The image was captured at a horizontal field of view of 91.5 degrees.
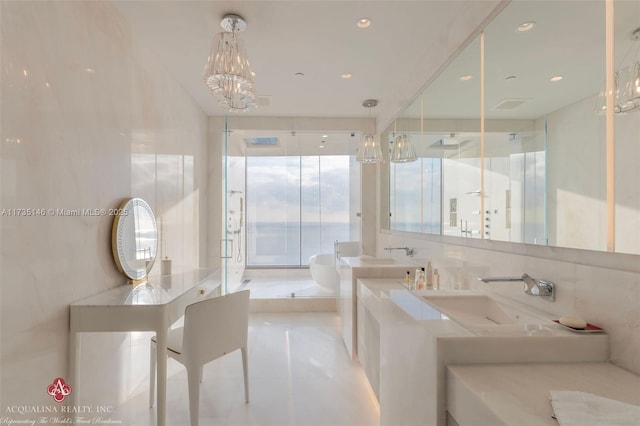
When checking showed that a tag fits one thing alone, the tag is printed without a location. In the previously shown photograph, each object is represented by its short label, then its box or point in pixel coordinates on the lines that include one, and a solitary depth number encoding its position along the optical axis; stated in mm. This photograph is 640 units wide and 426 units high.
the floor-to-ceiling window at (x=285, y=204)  4328
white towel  655
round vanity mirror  2047
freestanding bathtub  4430
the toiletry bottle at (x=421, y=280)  2039
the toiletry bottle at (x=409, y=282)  2172
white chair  1768
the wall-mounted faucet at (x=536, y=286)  1210
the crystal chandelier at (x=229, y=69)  1900
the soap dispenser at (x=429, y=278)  2064
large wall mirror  950
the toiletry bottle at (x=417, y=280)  2068
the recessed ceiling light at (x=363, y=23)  2123
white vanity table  1637
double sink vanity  789
